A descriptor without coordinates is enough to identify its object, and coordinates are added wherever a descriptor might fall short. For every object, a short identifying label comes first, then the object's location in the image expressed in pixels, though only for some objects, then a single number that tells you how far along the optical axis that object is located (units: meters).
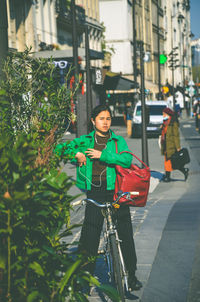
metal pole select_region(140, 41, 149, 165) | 15.73
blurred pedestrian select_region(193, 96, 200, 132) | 29.20
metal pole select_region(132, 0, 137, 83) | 42.94
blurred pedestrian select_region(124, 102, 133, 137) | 32.31
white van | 31.28
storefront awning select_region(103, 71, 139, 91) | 42.27
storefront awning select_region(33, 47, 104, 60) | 26.41
